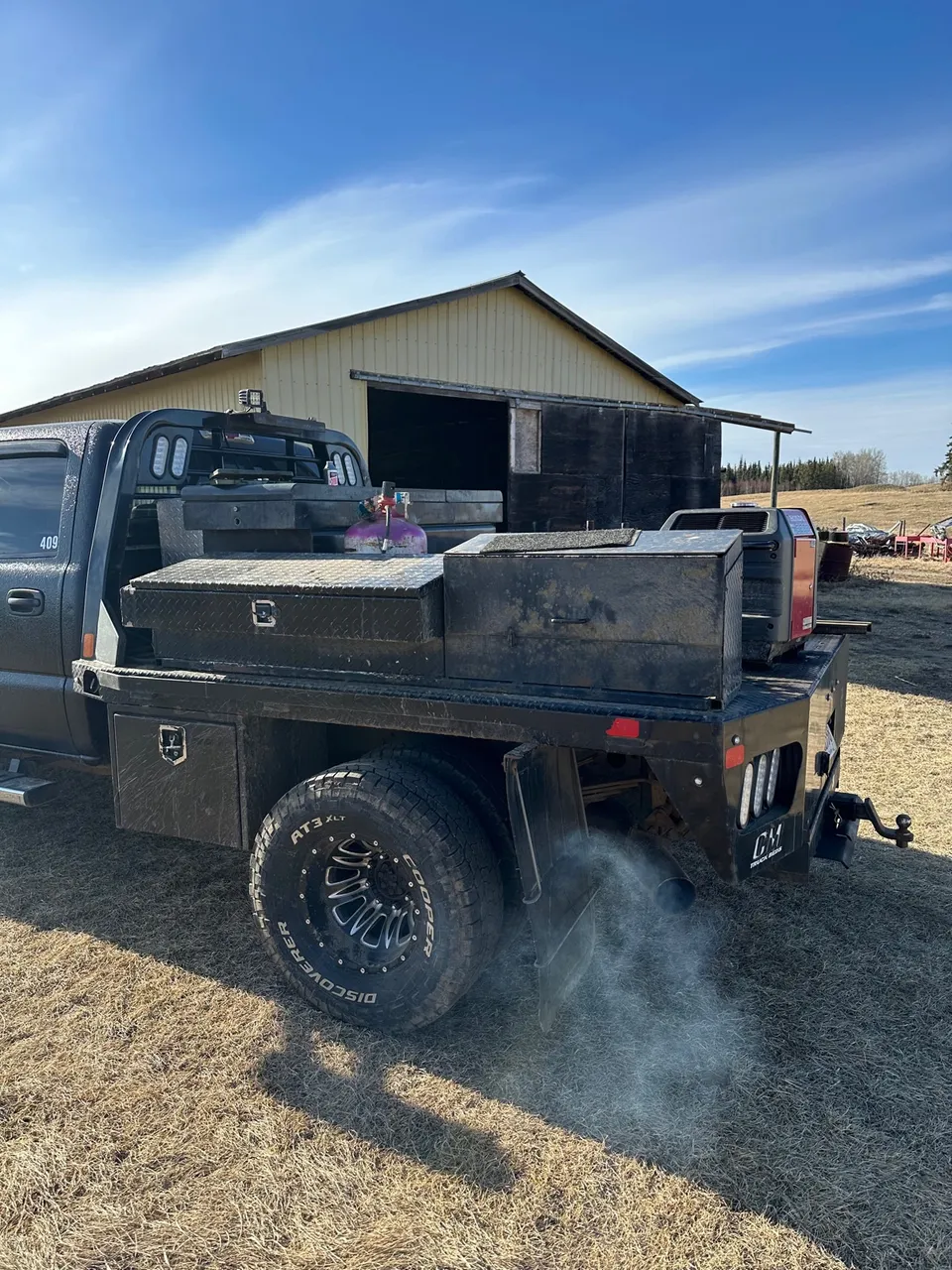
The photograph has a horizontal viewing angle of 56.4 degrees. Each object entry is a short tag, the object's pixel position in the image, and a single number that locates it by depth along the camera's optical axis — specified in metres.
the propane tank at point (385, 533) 3.47
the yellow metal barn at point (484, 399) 10.26
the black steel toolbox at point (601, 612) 2.50
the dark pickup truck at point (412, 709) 2.59
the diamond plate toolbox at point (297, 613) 2.84
